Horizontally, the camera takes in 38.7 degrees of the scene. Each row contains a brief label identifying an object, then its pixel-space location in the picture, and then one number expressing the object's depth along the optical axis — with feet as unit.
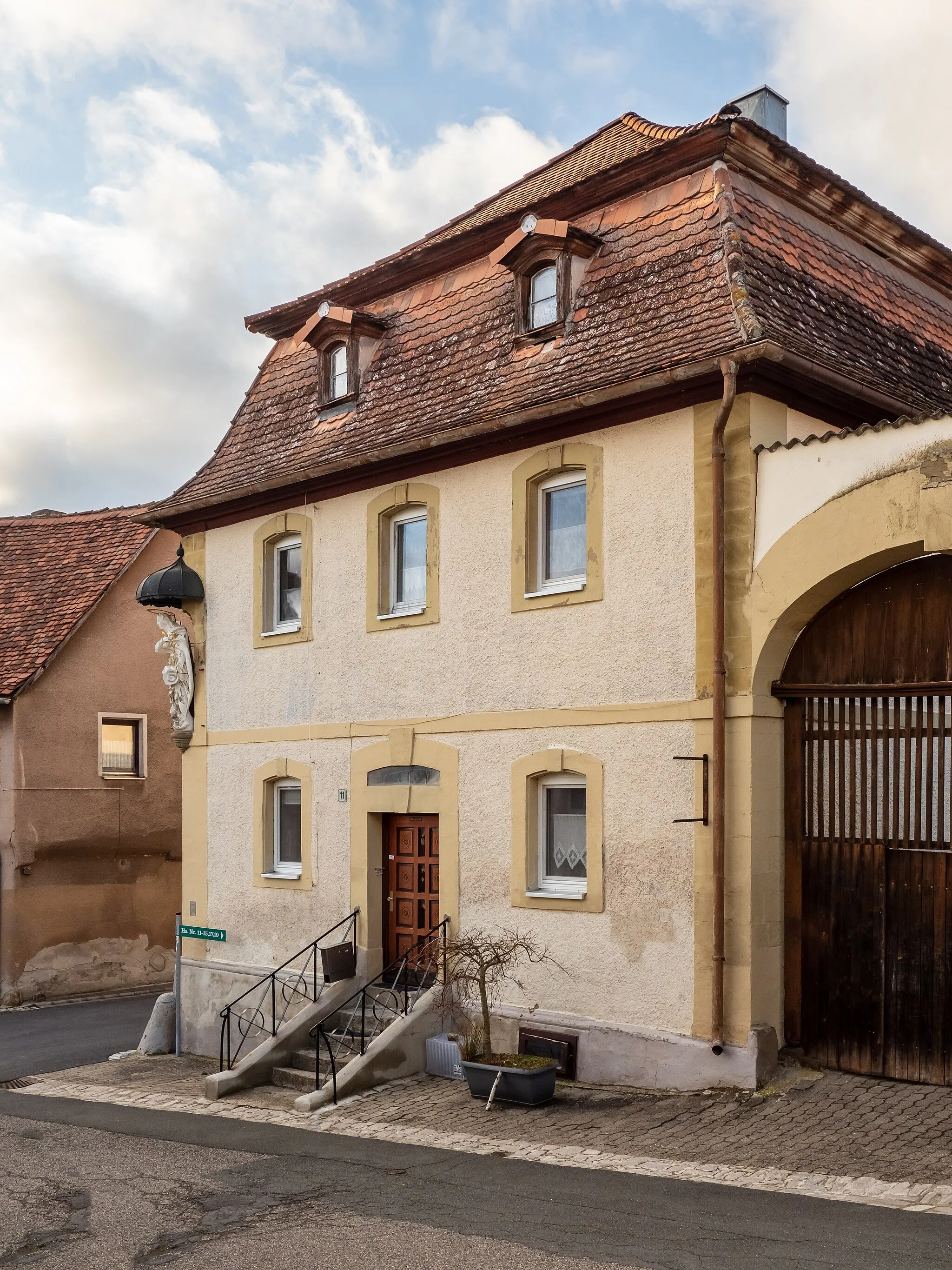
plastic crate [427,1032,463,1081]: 44.14
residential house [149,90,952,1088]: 37.29
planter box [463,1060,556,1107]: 38.93
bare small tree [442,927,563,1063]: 41.37
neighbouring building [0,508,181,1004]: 73.92
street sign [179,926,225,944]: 53.36
